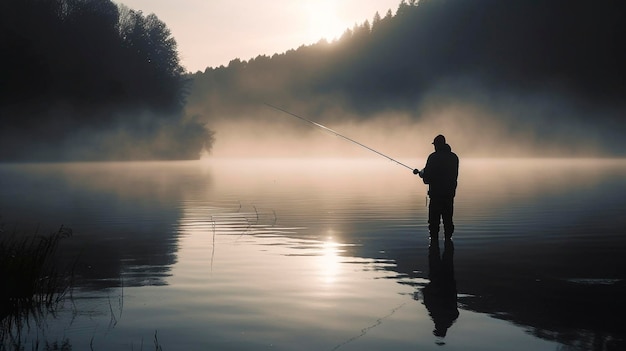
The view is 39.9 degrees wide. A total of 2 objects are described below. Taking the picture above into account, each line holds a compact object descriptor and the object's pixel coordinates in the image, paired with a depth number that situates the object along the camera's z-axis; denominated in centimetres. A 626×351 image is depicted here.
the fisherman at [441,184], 2030
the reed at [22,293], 1142
